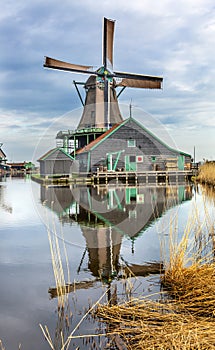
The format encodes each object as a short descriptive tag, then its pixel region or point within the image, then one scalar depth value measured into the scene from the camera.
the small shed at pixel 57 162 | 29.47
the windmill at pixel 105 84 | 30.77
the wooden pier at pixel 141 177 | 26.58
